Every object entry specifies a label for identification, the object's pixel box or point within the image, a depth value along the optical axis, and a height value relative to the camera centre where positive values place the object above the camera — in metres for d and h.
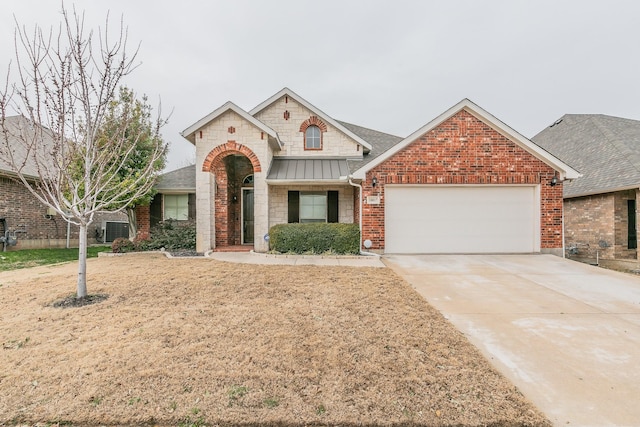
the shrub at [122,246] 11.04 -1.25
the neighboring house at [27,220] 12.62 -0.28
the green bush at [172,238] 11.30 -0.99
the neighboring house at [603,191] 10.48 +0.71
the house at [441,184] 9.56 +0.90
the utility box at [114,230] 17.49 -1.00
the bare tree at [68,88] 4.90 +2.21
